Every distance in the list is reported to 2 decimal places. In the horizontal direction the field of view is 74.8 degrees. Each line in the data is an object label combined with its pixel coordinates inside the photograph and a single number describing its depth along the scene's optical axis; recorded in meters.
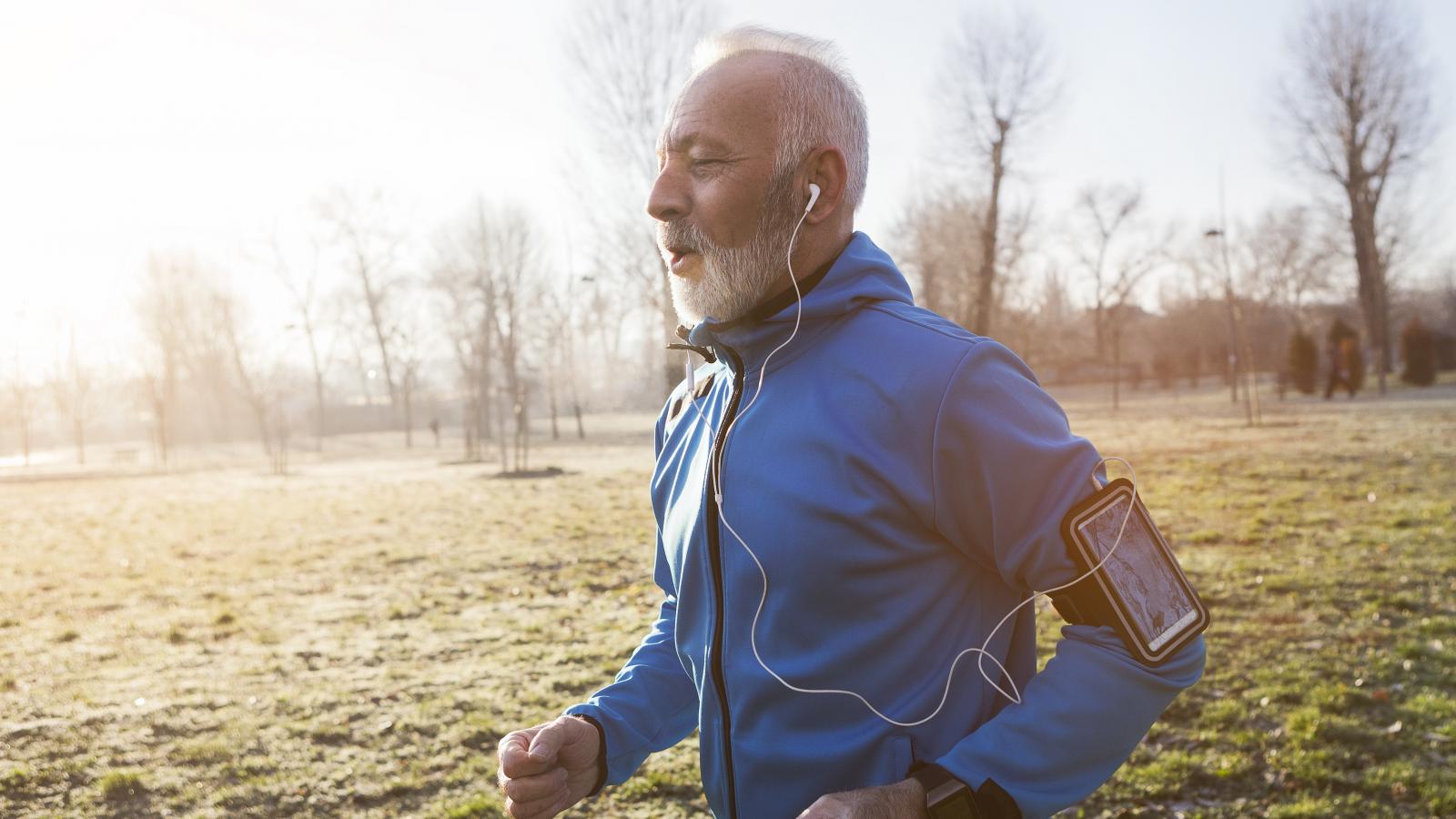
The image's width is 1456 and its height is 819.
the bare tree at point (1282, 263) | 58.50
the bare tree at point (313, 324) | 52.81
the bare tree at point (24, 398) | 45.88
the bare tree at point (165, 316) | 54.28
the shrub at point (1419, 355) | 36.34
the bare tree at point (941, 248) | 34.31
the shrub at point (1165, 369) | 54.31
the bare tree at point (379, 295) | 54.72
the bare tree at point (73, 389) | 47.69
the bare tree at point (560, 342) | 49.58
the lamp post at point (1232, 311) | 25.02
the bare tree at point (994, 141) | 27.94
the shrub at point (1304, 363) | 36.84
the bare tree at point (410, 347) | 58.09
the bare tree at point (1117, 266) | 44.38
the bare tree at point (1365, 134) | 36.94
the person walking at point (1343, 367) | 33.88
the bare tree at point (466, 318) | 42.69
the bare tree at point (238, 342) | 57.25
